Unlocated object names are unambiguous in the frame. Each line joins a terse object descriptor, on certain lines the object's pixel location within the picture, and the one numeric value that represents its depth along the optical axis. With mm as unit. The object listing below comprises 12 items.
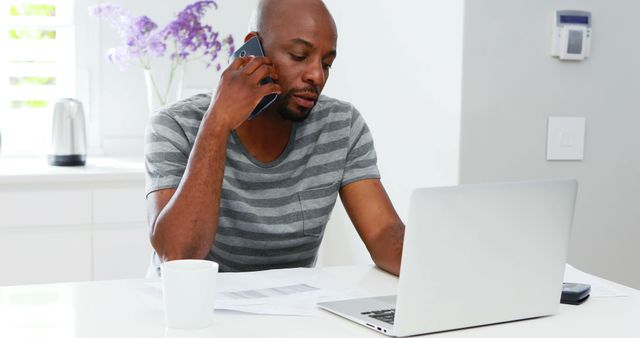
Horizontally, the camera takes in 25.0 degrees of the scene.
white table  2452
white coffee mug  2431
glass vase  4673
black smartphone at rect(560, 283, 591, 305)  2680
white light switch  3586
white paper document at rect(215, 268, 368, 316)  2572
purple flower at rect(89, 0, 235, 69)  4465
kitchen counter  4130
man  2961
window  4688
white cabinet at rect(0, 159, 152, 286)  4149
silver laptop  2409
